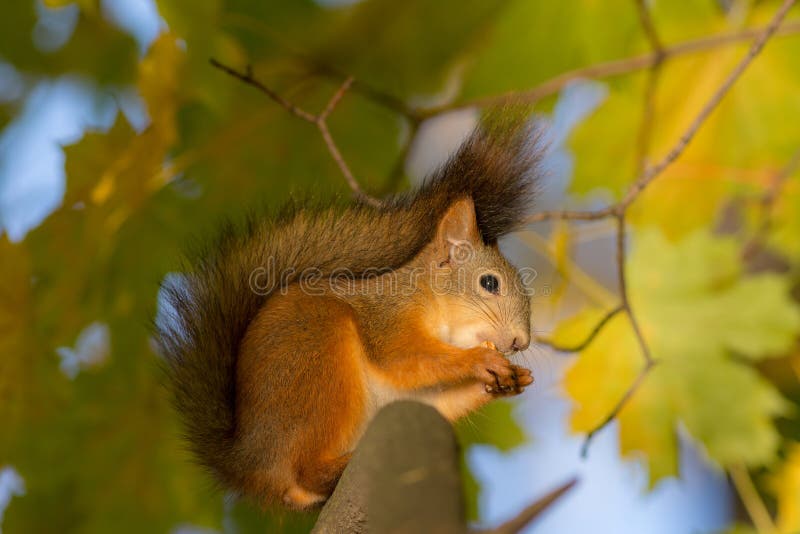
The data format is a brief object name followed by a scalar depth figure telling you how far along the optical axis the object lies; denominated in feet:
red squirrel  14.12
